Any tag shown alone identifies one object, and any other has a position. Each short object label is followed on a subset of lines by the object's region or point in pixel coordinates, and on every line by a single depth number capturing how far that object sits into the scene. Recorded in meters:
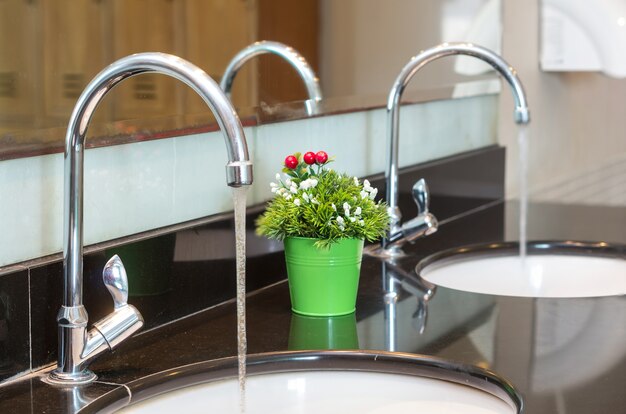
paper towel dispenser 3.29
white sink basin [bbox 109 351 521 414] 1.87
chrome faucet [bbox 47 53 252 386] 1.76
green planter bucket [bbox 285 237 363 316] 2.09
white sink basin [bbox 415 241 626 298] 2.60
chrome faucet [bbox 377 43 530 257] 2.43
